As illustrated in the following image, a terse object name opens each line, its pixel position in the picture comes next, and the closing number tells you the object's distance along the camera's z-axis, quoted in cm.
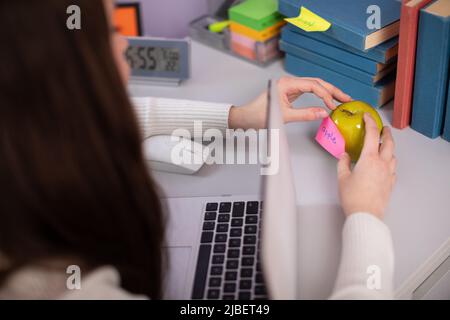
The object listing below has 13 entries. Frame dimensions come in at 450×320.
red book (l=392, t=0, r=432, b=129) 94
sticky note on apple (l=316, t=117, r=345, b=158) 96
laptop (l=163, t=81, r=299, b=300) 62
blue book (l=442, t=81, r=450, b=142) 98
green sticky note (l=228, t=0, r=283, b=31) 123
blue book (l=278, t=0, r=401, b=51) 103
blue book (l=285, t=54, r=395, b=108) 109
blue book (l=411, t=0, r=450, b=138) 92
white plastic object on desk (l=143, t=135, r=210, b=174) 98
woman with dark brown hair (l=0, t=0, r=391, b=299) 54
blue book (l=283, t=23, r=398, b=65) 105
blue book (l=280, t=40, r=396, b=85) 109
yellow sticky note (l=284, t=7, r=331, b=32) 107
